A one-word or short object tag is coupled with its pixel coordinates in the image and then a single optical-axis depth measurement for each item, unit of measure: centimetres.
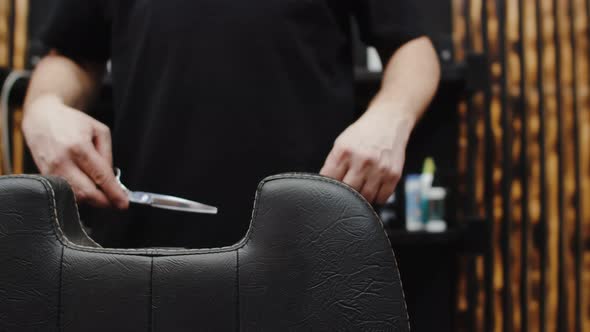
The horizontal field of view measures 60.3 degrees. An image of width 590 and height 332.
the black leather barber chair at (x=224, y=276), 65
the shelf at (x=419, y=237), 230
